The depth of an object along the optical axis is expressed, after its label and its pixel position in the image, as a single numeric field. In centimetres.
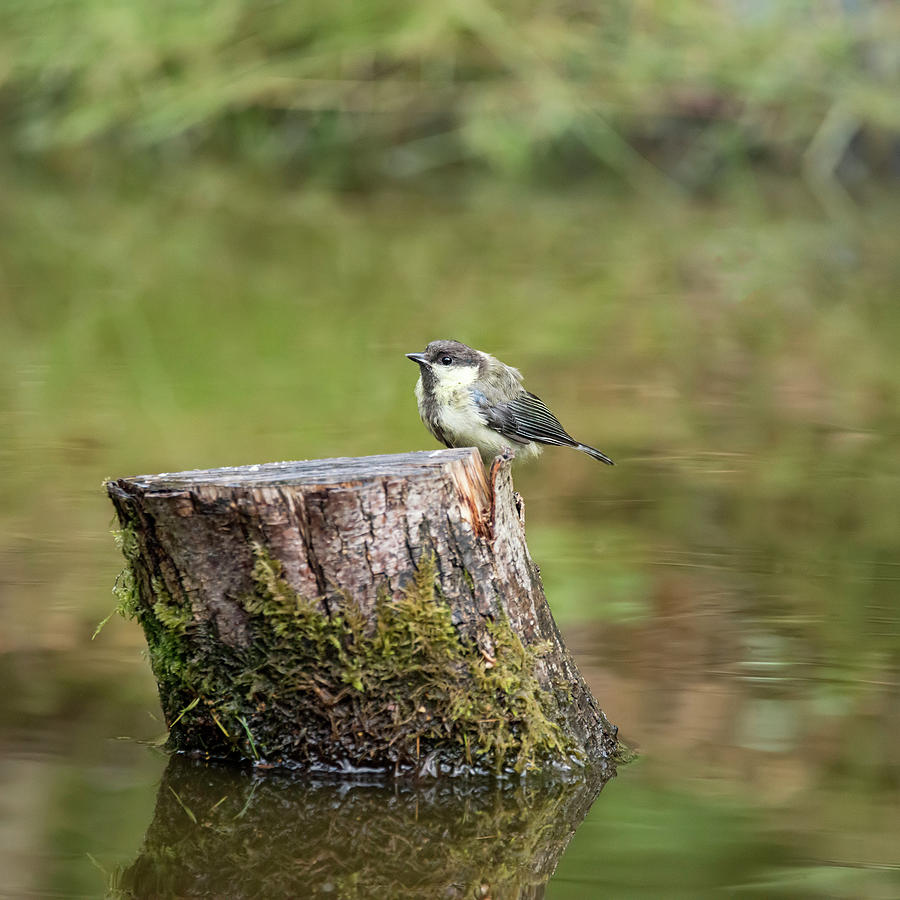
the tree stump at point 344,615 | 701
